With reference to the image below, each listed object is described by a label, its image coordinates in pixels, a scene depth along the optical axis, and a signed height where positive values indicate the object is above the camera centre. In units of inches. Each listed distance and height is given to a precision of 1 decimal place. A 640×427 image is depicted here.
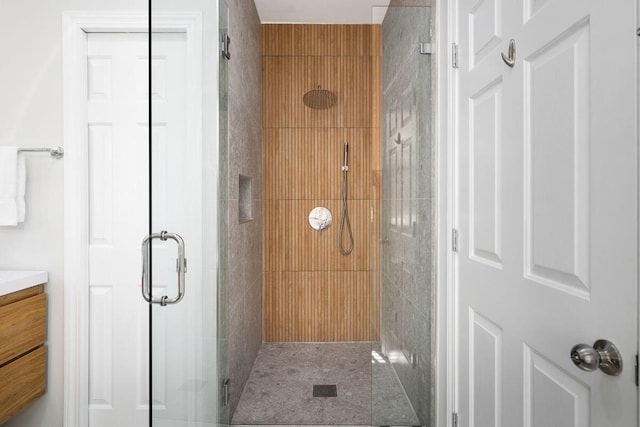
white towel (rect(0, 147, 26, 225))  69.1 +4.6
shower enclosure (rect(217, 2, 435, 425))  64.6 -4.6
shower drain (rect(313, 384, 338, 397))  87.6 -43.2
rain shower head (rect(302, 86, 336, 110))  117.8 +36.5
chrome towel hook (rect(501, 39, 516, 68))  42.8 +18.4
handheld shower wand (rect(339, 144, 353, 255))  118.2 -0.7
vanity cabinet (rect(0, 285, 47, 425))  63.2 -25.0
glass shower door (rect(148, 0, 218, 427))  47.3 +0.3
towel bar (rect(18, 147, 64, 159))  71.5 +12.1
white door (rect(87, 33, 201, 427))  77.0 -2.5
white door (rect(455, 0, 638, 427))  28.1 +0.5
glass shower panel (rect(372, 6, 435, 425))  64.1 -2.6
